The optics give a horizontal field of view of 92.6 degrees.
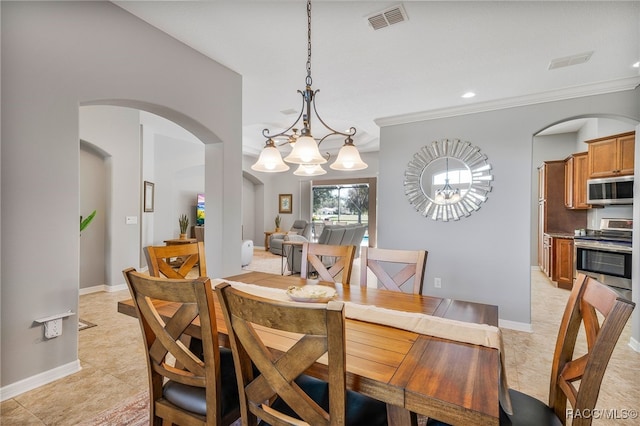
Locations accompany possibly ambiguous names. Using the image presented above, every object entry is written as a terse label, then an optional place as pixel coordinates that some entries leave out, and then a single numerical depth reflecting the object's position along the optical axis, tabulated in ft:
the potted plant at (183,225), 22.12
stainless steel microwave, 13.04
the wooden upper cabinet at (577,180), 16.03
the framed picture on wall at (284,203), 31.86
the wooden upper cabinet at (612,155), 12.92
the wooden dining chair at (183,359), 3.60
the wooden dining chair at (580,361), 3.14
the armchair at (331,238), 18.37
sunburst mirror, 12.17
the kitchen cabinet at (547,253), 17.81
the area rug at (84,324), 10.35
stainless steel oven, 12.07
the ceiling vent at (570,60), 8.51
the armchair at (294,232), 25.93
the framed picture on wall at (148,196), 19.11
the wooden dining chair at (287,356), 2.71
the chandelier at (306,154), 6.40
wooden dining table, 2.75
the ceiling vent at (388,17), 7.02
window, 27.76
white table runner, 3.84
